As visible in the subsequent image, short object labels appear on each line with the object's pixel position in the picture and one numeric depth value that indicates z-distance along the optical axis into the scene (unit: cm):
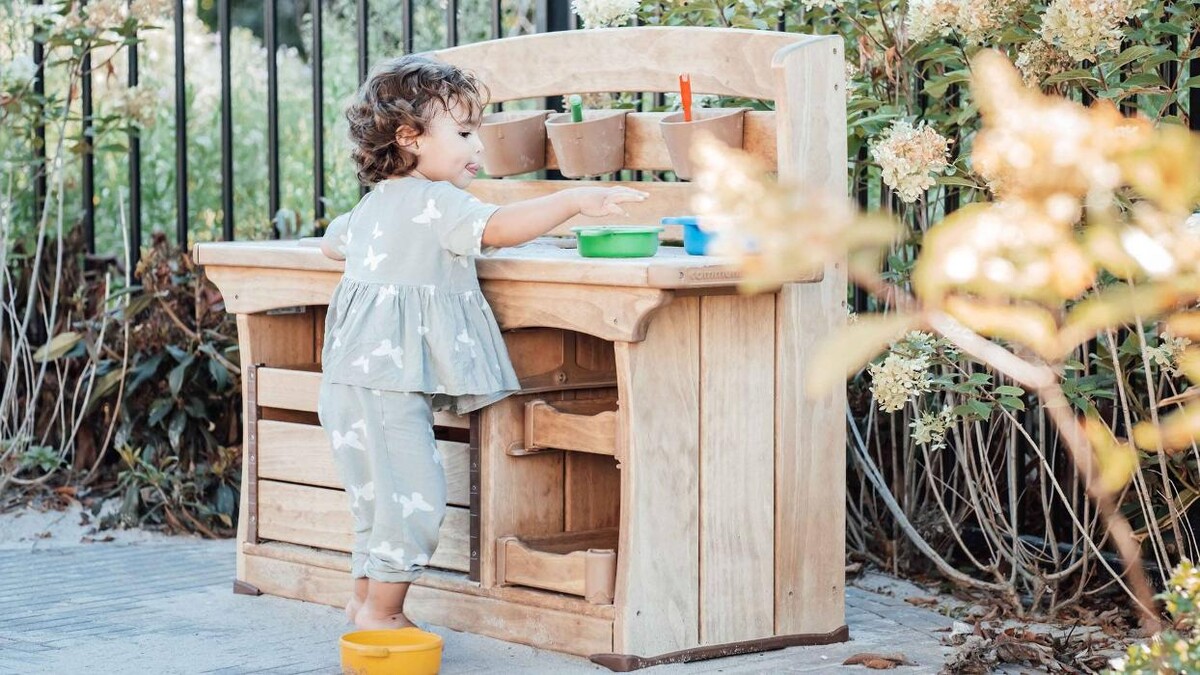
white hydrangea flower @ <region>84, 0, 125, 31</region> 438
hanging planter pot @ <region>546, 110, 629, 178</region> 339
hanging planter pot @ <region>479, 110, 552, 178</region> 353
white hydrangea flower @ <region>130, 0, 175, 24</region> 439
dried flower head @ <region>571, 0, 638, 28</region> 358
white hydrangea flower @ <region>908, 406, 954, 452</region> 320
